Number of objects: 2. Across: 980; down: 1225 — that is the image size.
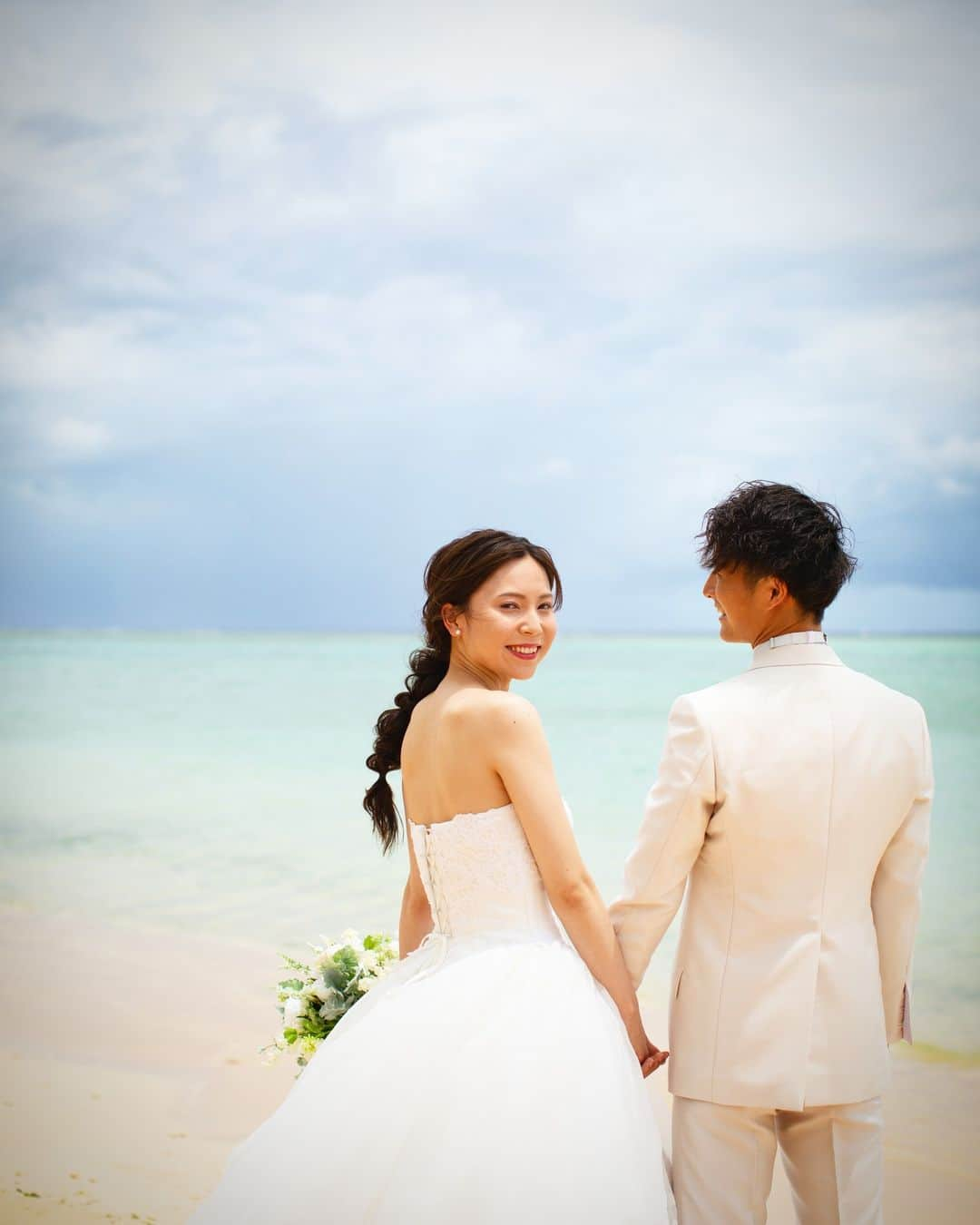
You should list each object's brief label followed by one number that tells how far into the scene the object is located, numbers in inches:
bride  78.0
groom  84.7
